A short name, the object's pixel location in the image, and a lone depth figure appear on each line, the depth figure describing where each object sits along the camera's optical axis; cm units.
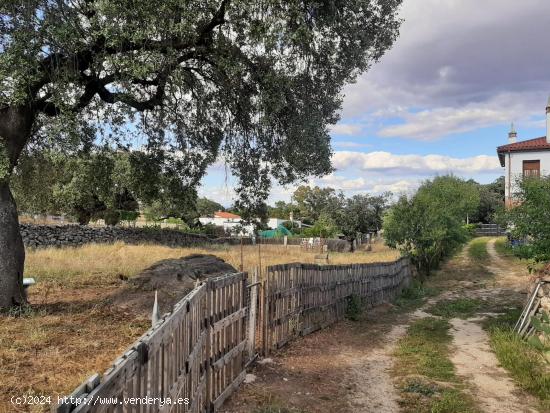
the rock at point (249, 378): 668
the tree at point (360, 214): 4959
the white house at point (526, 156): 4419
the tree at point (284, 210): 8972
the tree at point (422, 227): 2428
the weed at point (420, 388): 662
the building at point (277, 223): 7769
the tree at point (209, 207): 7418
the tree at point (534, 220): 1152
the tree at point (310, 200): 7869
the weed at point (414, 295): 1700
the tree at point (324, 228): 4950
